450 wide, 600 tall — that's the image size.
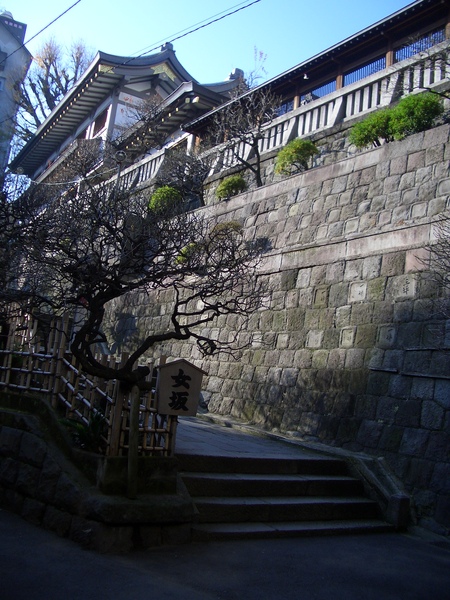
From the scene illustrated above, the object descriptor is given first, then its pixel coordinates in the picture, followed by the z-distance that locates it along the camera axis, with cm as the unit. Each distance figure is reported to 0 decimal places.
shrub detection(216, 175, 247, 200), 1207
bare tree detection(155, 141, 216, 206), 1388
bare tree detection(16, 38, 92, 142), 2988
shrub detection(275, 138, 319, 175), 1059
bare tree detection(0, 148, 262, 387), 602
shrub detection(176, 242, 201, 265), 784
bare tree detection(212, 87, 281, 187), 1227
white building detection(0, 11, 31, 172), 2861
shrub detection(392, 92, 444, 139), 821
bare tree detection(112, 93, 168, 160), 2014
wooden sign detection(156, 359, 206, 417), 514
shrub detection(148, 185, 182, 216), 1235
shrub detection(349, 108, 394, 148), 877
